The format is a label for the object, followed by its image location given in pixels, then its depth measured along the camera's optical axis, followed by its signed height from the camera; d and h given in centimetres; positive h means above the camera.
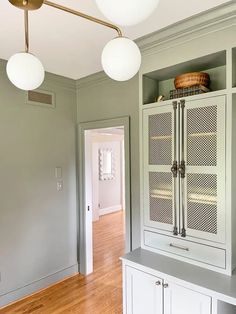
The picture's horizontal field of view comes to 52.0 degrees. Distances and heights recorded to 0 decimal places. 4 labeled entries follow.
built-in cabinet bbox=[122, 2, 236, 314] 170 -24
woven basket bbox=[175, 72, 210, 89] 191 +57
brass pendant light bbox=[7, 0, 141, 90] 96 +39
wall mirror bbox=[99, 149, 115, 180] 672 -38
